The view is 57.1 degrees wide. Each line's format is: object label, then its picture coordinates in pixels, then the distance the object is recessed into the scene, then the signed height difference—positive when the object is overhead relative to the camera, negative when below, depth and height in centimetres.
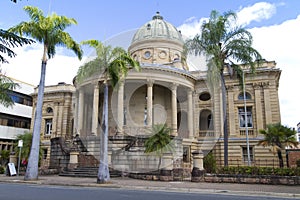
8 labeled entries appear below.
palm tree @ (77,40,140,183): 1695 +554
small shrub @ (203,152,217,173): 2218 -37
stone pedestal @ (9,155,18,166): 2602 -42
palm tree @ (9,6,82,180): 1884 +851
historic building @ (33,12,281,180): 2512 +529
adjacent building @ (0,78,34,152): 4556 +645
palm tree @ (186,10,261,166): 2053 +833
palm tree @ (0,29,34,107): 679 +281
